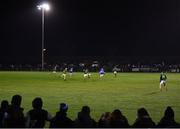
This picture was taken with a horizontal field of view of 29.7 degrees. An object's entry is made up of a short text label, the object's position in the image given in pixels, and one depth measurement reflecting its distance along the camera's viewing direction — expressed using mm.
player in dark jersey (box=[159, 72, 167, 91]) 24466
